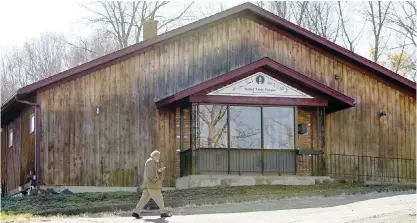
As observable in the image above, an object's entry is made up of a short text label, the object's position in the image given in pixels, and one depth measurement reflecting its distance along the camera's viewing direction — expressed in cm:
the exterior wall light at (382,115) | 3272
